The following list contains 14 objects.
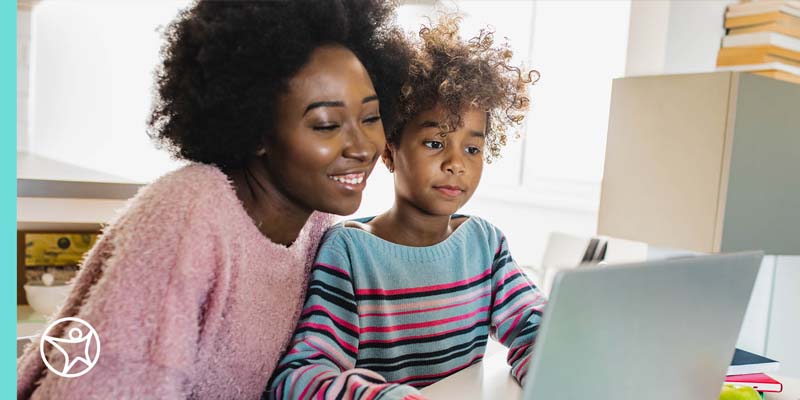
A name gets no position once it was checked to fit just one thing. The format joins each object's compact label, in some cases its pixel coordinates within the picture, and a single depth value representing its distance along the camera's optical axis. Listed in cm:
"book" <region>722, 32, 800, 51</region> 190
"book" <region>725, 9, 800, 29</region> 189
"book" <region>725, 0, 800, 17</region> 188
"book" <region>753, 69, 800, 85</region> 189
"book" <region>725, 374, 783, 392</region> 108
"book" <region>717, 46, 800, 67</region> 191
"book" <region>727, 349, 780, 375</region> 110
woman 61
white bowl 106
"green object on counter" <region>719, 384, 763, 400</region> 96
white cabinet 142
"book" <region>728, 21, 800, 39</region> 189
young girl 95
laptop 51
